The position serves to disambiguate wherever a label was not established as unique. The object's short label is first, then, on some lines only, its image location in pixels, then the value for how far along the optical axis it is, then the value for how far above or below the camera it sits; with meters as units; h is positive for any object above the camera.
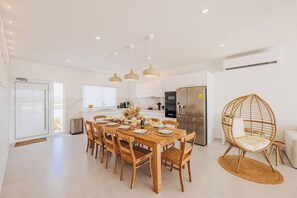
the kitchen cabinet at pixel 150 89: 5.23 +0.41
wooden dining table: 1.87 -0.67
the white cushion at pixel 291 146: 2.48 -0.98
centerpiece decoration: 3.11 -0.33
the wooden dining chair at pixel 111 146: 2.33 -0.93
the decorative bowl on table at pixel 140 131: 2.31 -0.61
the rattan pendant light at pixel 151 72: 2.48 +0.52
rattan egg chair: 2.40 -0.74
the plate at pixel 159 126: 2.67 -0.59
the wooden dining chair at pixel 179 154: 1.87 -0.96
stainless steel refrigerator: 3.69 -0.37
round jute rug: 2.16 -1.37
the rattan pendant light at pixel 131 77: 2.83 +0.49
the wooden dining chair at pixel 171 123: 3.05 -0.61
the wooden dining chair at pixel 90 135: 3.02 -0.91
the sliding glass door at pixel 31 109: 4.02 -0.35
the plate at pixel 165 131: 2.26 -0.61
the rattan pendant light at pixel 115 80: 3.31 +0.49
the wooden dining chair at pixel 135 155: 1.96 -0.97
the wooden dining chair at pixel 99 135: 2.72 -0.85
